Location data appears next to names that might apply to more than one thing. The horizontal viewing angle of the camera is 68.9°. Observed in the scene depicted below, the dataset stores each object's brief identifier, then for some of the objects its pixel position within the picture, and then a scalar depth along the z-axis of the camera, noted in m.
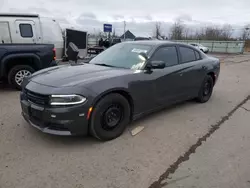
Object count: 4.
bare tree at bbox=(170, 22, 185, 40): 42.26
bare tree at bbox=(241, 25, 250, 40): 42.00
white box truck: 5.79
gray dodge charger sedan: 2.48
